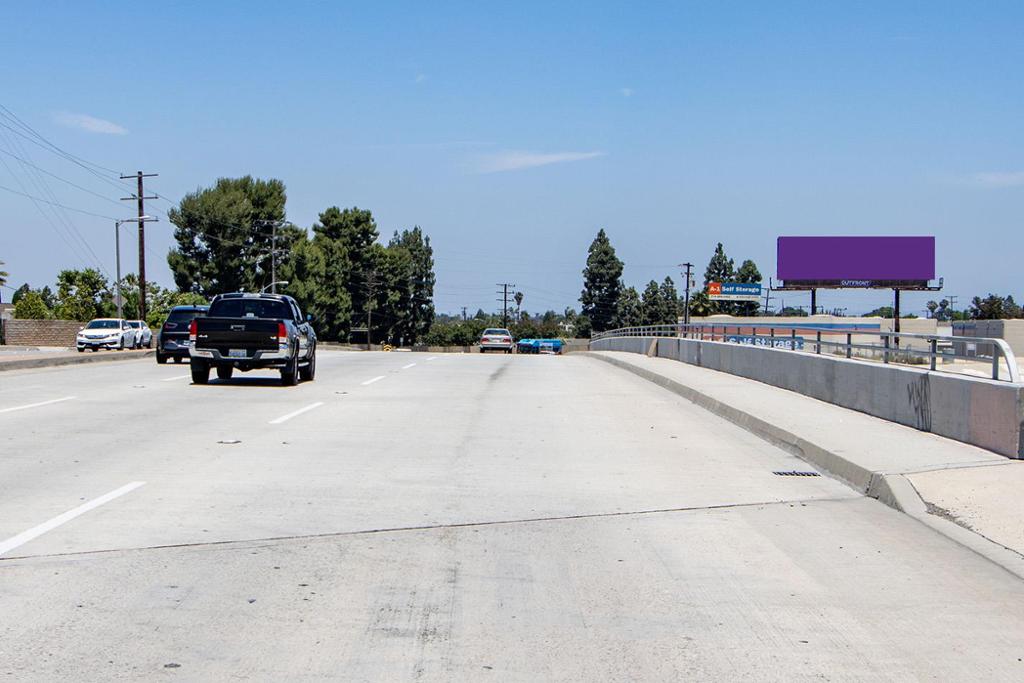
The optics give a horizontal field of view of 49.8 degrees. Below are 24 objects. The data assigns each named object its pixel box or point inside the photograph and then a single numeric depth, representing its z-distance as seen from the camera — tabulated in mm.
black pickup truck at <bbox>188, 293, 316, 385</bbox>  22828
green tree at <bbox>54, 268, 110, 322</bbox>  97438
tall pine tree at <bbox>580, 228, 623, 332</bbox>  135625
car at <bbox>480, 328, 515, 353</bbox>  77312
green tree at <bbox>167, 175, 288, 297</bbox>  95062
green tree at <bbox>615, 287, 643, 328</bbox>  139012
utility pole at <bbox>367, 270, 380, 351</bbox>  115125
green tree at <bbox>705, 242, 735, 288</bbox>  169875
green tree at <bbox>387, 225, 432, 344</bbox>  129875
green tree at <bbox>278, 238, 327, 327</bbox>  98562
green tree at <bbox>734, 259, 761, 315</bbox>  166875
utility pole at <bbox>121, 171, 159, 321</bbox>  63812
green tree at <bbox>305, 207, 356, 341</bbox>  101938
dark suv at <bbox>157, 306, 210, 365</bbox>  33906
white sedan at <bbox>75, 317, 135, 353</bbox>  50594
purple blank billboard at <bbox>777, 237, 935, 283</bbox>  95250
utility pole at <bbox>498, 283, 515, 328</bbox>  160500
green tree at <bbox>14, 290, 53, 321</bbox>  91562
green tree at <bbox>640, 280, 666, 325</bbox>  146000
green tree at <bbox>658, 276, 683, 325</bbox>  148125
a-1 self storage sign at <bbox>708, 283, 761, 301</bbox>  148500
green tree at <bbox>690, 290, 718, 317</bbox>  160375
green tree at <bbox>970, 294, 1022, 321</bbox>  127250
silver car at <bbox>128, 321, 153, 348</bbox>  54159
